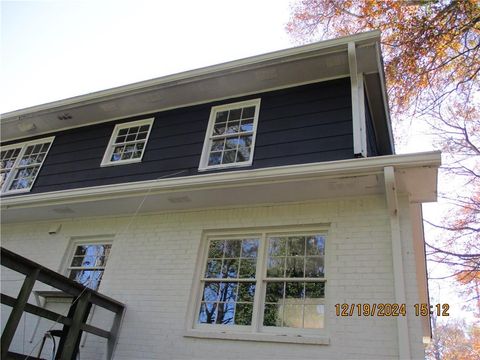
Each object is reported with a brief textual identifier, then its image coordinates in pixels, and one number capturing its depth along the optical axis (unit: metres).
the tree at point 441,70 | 9.72
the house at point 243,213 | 4.17
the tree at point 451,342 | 21.89
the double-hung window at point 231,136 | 5.75
